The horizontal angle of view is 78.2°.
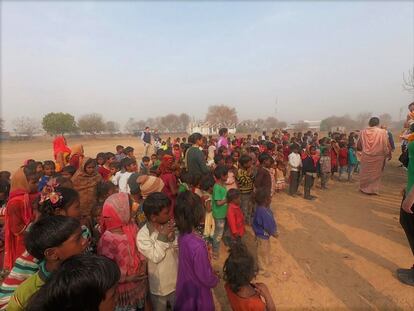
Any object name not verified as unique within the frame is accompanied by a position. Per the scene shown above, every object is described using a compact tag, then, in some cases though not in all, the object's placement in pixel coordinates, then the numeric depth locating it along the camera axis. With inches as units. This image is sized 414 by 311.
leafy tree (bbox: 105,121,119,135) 3014.3
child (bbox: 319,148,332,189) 323.9
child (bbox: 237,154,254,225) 201.6
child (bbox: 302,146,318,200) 286.2
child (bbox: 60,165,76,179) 186.1
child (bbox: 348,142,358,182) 364.5
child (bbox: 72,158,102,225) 157.3
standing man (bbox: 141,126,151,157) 605.6
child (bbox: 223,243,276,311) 82.4
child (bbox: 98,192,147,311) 87.9
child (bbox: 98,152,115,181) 233.1
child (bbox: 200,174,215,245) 171.3
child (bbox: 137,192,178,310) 89.0
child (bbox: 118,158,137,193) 202.4
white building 2279.8
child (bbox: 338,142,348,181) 357.4
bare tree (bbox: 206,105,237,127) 2770.7
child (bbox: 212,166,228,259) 161.2
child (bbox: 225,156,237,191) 191.2
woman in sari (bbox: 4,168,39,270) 113.7
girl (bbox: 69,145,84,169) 225.5
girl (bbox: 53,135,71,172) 244.4
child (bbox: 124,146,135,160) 312.4
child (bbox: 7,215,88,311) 67.1
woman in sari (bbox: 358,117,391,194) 287.0
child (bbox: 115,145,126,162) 340.5
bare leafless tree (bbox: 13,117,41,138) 2272.1
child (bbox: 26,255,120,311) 42.6
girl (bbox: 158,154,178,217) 174.4
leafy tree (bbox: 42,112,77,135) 1916.8
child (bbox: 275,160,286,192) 294.9
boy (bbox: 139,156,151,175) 305.3
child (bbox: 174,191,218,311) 84.0
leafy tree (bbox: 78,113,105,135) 2419.5
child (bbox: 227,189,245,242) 154.1
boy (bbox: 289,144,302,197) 288.0
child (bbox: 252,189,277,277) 148.8
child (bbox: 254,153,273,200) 202.2
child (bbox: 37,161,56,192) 203.2
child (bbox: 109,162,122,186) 248.5
